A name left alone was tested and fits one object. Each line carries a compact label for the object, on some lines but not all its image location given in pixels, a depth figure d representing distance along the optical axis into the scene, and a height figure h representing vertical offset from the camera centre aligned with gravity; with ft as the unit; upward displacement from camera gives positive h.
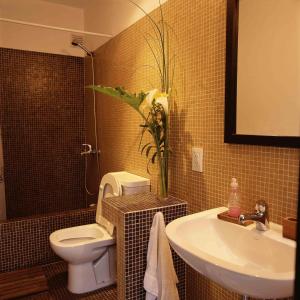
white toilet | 6.58 -2.85
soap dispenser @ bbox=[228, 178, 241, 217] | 4.38 -1.17
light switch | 5.32 -0.63
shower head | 10.00 +2.84
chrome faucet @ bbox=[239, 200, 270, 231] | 3.94 -1.26
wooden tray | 4.12 -1.38
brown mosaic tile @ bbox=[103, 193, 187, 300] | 5.12 -1.98
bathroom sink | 2.75 -1.54
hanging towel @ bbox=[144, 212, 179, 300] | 4.98 -2.49
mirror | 3.78 +0.76
